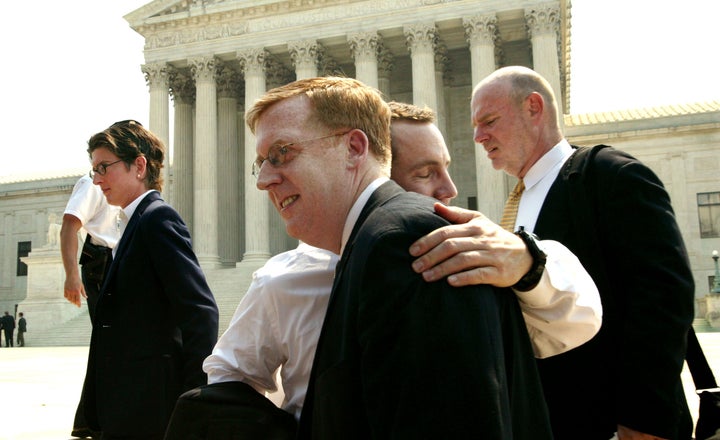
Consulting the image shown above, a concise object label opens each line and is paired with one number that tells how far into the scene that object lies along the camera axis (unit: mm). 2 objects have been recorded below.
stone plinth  28828
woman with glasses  3293
